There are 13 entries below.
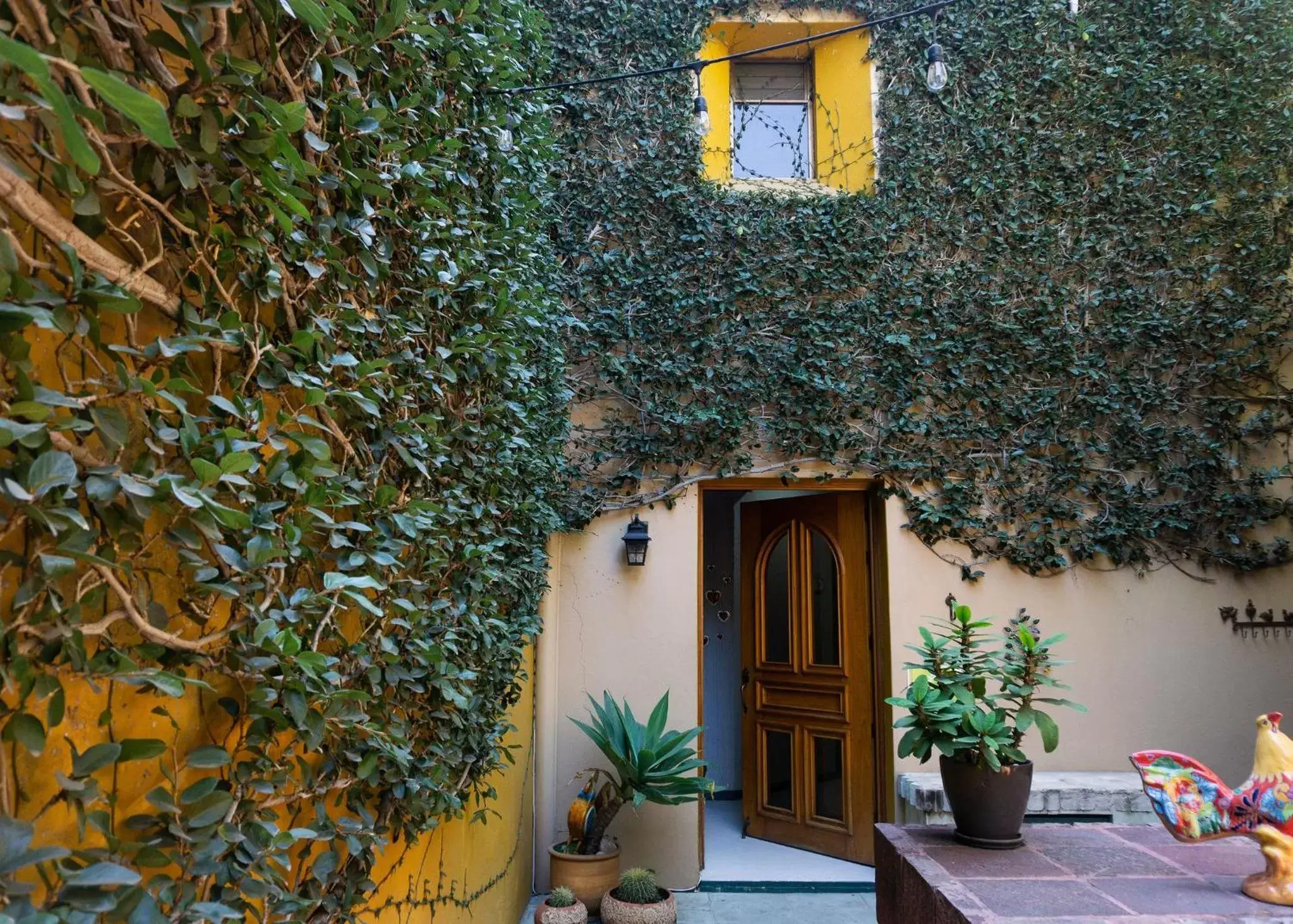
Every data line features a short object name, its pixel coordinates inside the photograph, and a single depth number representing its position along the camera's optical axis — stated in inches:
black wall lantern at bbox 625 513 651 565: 182.5
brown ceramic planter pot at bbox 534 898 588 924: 145.9
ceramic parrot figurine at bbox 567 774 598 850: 162.7
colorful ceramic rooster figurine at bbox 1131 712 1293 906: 78.6
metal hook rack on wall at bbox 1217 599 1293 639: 187.6
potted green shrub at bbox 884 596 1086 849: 96.0
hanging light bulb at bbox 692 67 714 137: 171.9
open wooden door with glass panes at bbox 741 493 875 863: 193.0
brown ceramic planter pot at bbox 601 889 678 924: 149.4
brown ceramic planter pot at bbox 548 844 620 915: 160.4
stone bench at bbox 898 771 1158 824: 165.2
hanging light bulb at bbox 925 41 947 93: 159.6
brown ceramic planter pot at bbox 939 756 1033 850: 97.0
